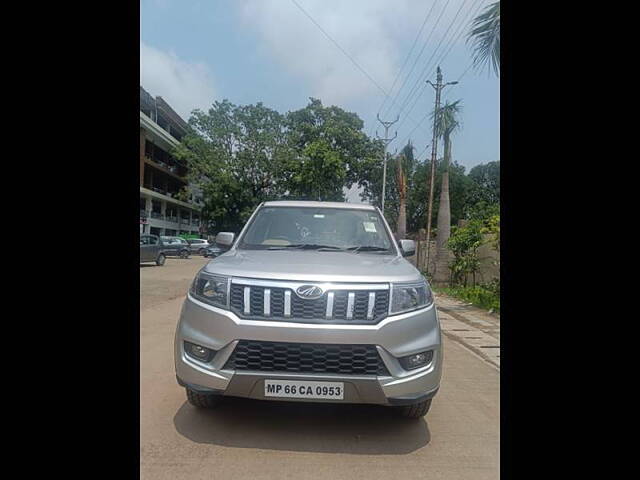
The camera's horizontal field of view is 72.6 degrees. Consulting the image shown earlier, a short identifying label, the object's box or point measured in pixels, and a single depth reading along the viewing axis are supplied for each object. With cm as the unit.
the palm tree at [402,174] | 2395
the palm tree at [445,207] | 1491
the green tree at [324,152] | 2847
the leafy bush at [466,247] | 1246
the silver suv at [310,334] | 264
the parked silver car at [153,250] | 2100
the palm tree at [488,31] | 812
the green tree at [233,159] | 3619
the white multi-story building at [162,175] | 4066
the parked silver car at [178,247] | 2639
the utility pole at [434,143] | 1633
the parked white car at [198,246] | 3647
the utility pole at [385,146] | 2892
